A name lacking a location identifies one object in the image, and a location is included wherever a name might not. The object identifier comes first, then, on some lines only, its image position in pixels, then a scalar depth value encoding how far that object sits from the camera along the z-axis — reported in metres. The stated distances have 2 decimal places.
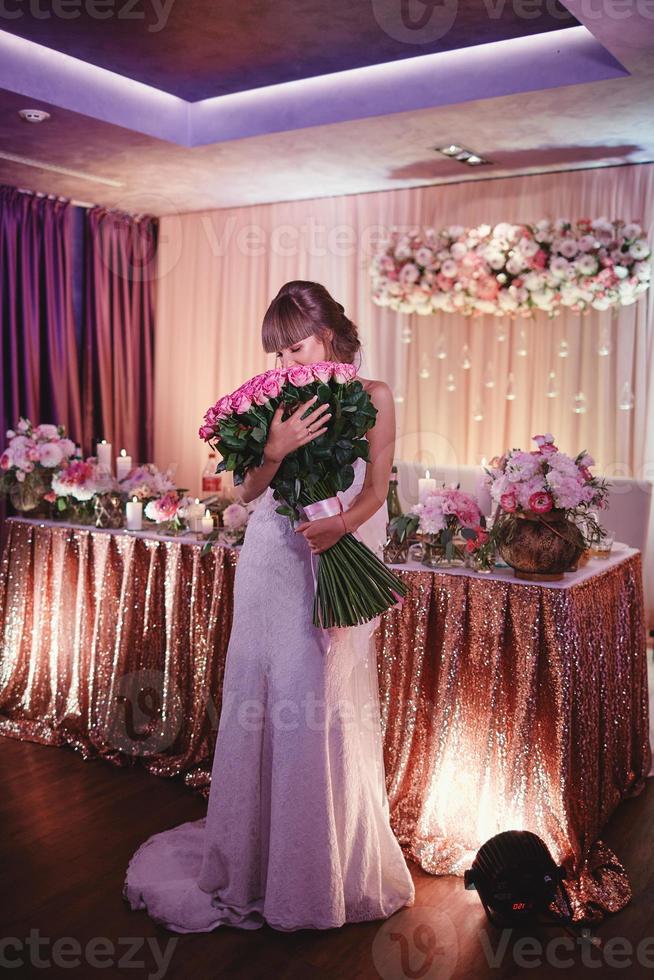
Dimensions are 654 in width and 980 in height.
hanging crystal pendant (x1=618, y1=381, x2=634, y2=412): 5.72
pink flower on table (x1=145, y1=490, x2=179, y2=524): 3.85
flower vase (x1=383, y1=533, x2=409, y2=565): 3.26
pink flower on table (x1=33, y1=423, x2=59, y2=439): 4.36
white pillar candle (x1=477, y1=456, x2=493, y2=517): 3.54
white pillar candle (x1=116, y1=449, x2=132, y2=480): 4.29
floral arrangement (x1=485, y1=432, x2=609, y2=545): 2.86
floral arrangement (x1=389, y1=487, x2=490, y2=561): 3.18
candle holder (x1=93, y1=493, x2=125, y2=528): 4.09
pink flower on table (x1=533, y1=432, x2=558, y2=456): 2.96
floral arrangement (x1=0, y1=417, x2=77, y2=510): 4.26
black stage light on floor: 2.61
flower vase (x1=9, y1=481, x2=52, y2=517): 4.27
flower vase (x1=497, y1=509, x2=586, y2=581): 2.91
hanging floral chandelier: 5.13
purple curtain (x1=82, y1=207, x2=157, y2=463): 6.93
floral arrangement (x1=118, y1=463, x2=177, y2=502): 4.05
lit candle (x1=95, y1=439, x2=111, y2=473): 4.36
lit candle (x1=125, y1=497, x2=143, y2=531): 3.97
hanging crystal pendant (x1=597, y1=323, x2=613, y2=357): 5.71
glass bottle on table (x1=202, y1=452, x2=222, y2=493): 4.33
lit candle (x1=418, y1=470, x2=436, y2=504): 3.32
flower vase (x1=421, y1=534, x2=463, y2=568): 3.19
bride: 2.53
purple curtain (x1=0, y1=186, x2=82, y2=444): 6.24
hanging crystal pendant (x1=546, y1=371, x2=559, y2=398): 5.95
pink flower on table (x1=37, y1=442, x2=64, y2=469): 4.25
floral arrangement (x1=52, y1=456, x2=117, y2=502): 4.14
